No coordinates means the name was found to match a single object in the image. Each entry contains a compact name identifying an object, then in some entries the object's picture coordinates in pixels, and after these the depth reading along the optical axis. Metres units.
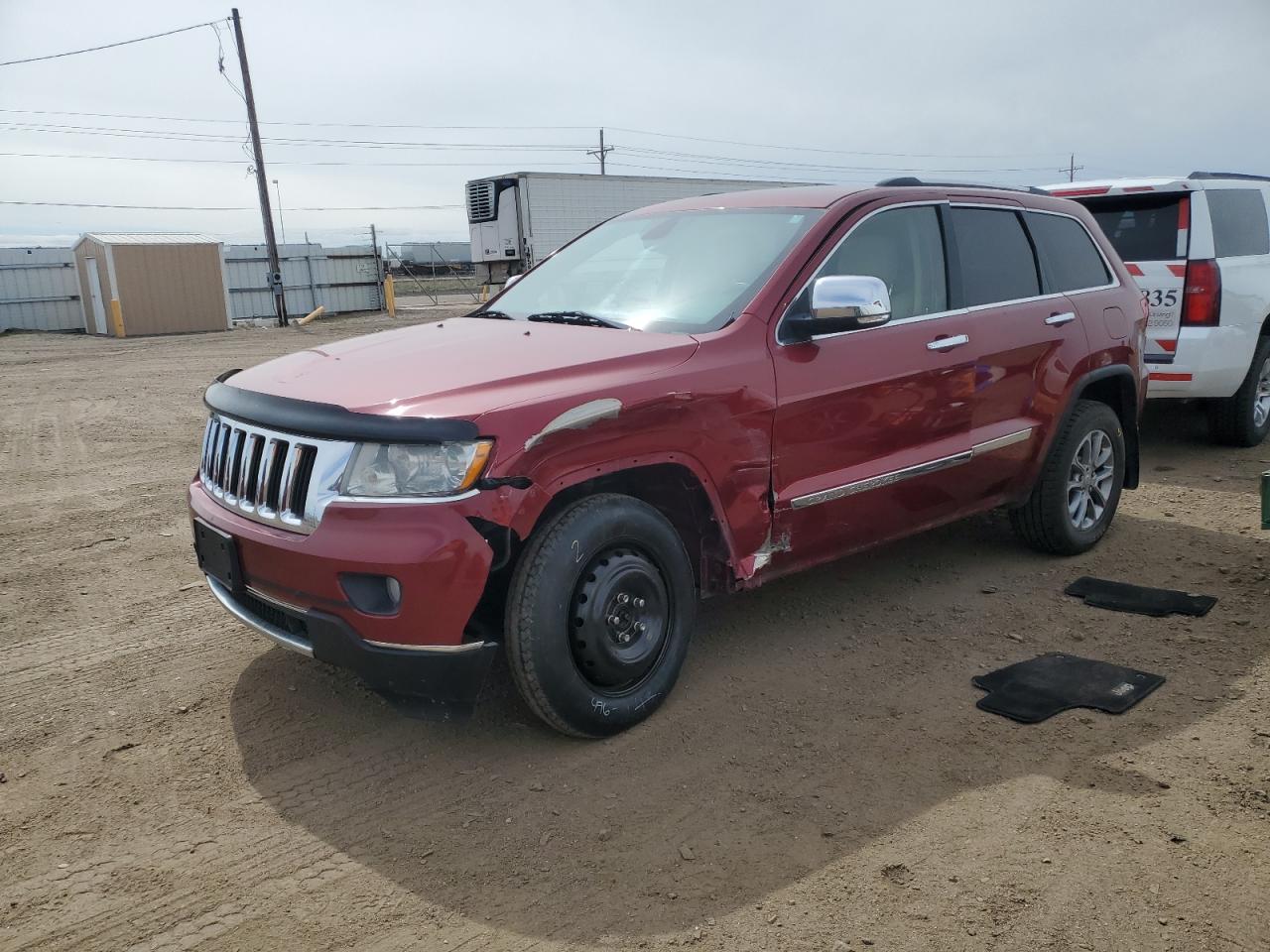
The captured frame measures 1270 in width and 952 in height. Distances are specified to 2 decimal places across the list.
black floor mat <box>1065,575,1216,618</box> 4.72
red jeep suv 3.11
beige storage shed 26.06
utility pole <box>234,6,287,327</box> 27.80
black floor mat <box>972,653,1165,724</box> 3.76
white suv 7.29
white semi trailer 23.98
